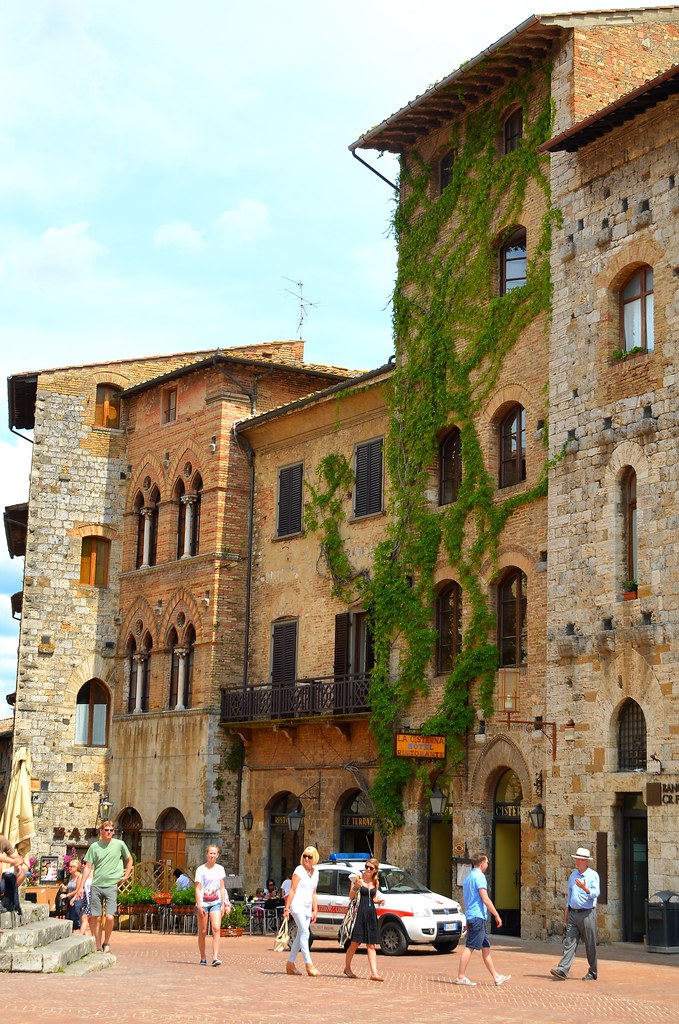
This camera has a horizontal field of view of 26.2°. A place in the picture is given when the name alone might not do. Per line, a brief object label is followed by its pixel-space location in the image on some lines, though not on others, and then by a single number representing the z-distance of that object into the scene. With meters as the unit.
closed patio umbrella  29.50
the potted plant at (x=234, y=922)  26.12
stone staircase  15.90
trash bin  20.83
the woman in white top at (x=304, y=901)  17.33
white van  21.14
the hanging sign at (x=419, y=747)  26.38
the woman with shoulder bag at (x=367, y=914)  17.27
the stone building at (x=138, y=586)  35.03
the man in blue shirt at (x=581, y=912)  17.09
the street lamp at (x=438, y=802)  26.80
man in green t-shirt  18.44
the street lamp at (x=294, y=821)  30.89
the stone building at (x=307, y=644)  30.45
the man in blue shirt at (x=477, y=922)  16.73
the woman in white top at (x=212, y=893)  18.19
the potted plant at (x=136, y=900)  27.50
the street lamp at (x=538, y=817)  24.42
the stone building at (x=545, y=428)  23.11
